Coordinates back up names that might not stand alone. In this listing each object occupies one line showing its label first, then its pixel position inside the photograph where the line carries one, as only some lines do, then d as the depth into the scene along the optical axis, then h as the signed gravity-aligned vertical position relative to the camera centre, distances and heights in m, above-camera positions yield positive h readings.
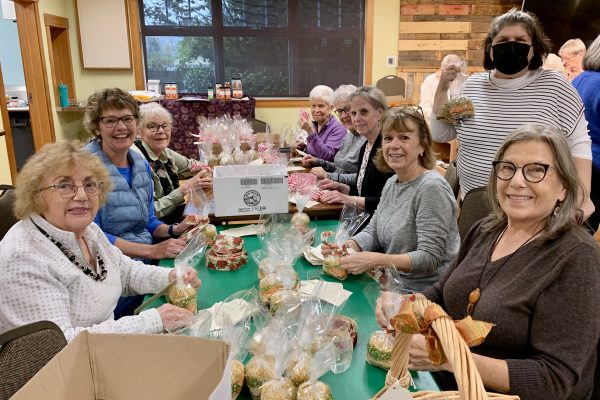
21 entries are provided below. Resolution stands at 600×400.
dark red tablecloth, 5.95 -0.26
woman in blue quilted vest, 2.18 -0.34
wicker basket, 0.75 -0.48
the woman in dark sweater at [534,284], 1.08 -0.50
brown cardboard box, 0.94 -0.58
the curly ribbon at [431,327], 0.83 -0.44
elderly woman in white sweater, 1.27 -0.48
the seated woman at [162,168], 2.76 -0.48
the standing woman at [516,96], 1.98 -0.03
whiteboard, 6.16 +0.84
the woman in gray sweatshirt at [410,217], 1.79 -0.52
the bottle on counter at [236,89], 6.25 +0.06
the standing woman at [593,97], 2.29 -0.05
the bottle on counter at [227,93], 6.18 +0.01
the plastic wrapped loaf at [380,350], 1.18 -0.67
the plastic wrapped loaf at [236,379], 1.08 -0.68
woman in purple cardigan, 4.02 -0.34
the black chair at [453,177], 2.77 -0.54
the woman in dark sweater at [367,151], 2.55 -0.36
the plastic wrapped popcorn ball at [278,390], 1.02 -0.67
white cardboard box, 2.11 -0.47
